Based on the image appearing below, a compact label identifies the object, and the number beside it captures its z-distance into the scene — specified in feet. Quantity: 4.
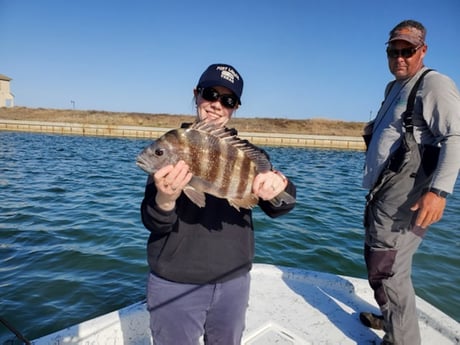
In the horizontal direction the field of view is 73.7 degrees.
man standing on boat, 9.55
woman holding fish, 7.55
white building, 246.47
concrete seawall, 149.38
